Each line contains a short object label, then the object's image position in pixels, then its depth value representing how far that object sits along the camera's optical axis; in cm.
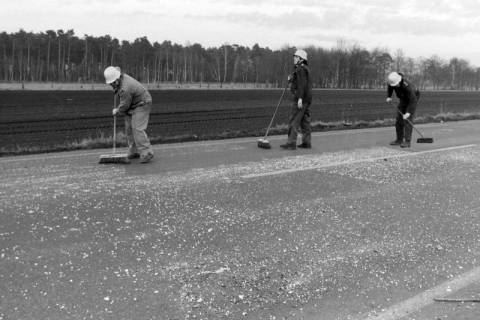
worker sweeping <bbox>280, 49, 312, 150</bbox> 986
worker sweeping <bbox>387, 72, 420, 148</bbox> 1113
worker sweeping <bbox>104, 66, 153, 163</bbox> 813
